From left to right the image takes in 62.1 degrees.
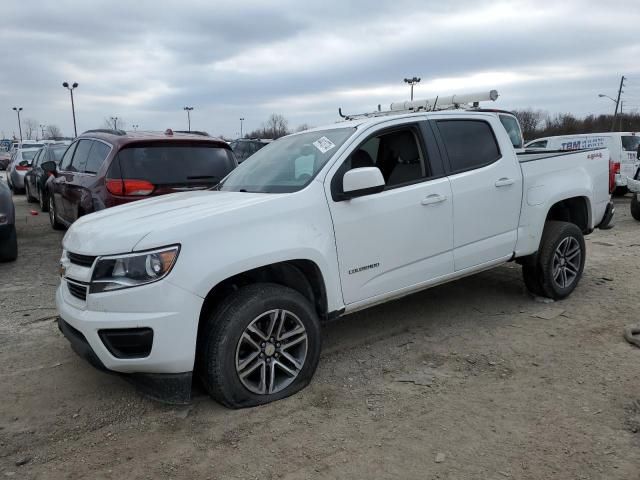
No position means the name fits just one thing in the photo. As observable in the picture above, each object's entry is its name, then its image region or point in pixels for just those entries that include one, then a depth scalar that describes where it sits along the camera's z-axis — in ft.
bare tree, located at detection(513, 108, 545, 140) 217.36
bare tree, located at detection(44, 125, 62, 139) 367.00
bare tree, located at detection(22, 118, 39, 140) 374.98
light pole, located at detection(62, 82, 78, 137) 162.10
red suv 18.75
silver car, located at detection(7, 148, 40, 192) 57.91
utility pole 177.34
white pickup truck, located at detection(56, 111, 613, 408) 9.81
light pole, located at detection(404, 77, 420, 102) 128.20
